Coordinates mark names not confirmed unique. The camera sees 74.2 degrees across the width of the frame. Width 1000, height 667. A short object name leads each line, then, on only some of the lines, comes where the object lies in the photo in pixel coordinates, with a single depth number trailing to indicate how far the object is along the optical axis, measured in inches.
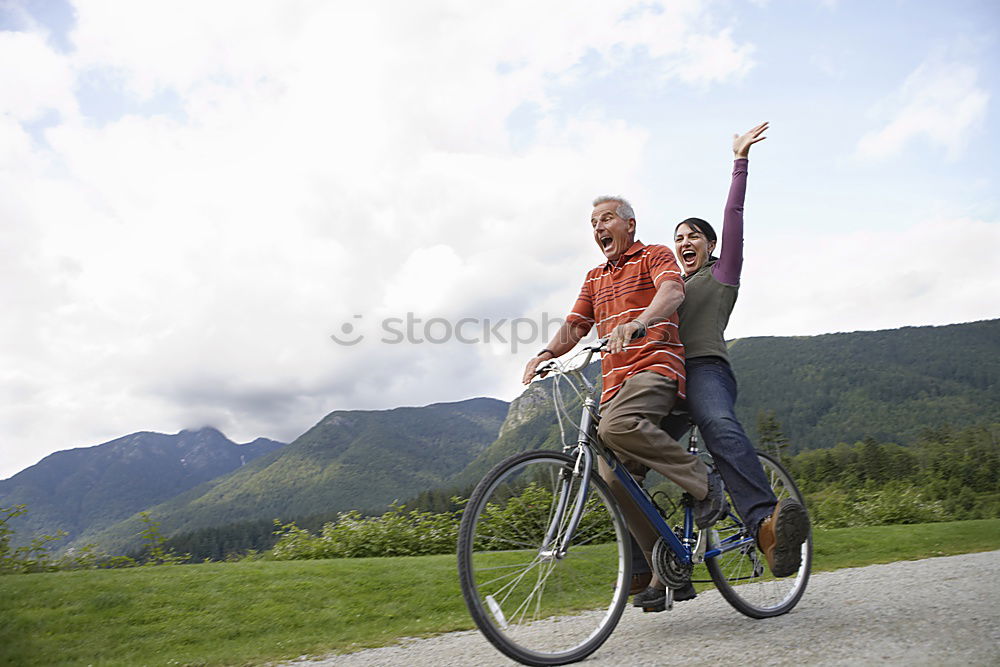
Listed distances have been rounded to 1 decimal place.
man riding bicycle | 130.9
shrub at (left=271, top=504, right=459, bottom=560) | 354.3
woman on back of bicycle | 137.8
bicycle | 116.1
